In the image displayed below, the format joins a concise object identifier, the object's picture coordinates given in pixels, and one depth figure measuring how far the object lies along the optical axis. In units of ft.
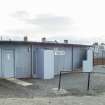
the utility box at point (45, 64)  38.79
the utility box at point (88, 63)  49.48
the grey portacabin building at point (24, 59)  37.24
